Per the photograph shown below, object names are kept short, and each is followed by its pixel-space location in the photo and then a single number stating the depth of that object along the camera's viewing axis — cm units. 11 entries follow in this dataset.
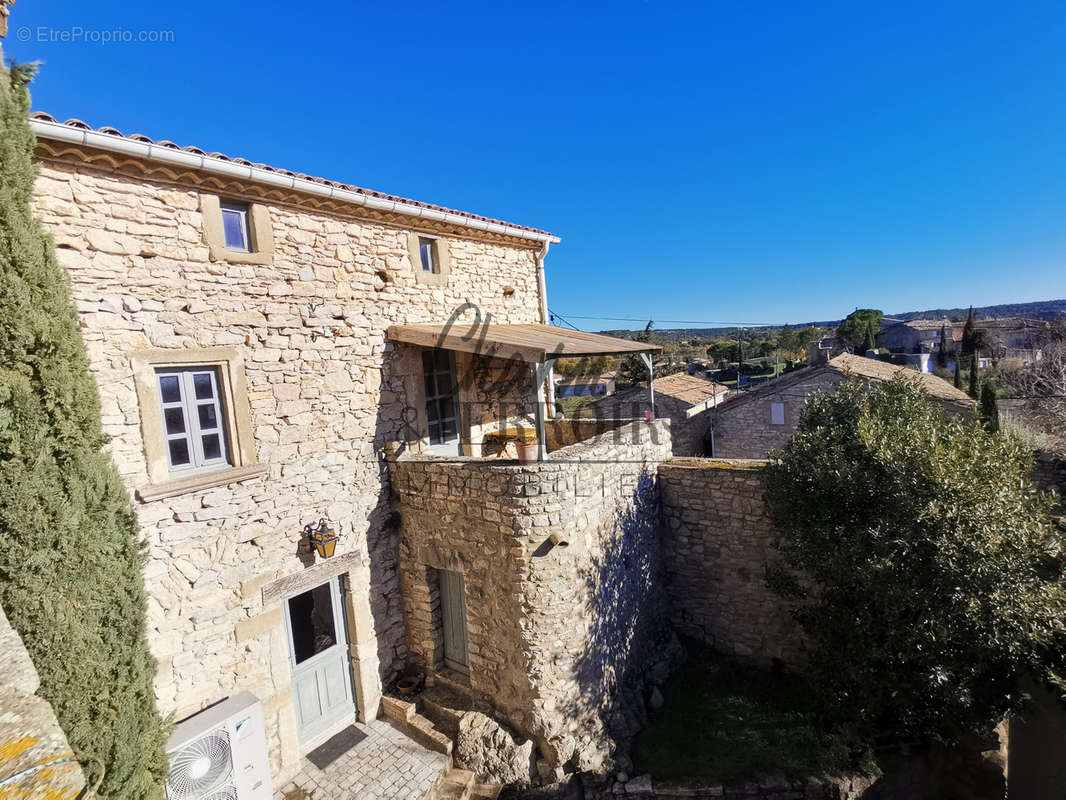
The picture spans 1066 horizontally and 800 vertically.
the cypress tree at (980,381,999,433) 1645
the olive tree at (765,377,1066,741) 549
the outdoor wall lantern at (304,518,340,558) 677
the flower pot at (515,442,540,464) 656
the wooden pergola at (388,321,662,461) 644
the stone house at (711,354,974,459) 1669
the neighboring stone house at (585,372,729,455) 1942
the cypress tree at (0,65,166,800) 398
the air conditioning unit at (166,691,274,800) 534
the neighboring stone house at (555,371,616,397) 2978
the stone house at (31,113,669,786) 543
